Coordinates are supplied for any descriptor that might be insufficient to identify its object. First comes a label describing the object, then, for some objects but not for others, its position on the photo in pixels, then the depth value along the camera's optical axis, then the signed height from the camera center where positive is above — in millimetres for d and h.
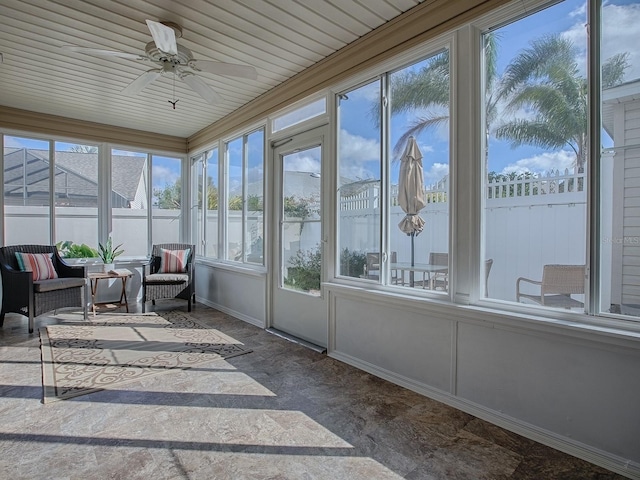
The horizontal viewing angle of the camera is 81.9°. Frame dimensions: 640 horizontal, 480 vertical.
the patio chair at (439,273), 2695 -274
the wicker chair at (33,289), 4242 -650
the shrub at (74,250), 5547 -229
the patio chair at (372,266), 3203 -268
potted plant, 5543 -280
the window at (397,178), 2756 +485
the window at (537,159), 2084 +474
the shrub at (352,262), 3363 -247
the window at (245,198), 4820 +516
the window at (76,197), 5551 +583
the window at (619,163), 1896 +392
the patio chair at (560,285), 2086 -286
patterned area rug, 2930 -1132
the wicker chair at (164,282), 5191 -673
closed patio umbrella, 2865 +360
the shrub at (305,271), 3880 -385
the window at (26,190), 5125 +641
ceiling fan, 2639 +1376
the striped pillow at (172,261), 5609 -397
